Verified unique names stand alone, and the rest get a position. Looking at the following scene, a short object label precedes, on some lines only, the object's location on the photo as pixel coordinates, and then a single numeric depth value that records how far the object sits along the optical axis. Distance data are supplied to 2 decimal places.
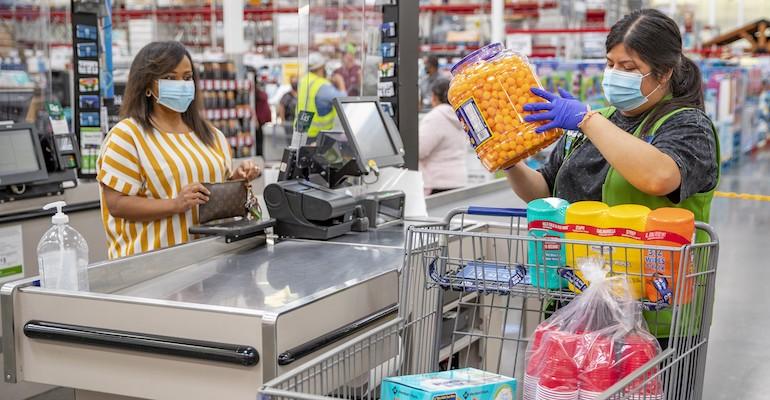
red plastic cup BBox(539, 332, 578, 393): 1.75
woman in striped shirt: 3.23
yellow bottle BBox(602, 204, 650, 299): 1.82
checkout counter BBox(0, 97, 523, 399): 2.27
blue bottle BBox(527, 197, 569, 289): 1.89
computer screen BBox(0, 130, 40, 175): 4.86
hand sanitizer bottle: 2.55
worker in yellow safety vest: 4.04
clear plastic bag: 1.74
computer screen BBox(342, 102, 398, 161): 3.54
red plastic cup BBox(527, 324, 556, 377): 1.79
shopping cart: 1.74
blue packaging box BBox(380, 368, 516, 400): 1.65
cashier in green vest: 2.02
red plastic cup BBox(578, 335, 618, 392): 1.73
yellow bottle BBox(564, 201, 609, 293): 1.86
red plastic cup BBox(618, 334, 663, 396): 1.74
